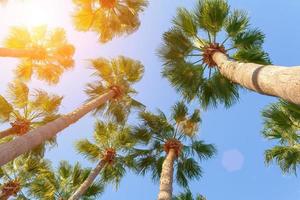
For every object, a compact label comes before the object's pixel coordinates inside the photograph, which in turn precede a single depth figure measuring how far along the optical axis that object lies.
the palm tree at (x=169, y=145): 14.95
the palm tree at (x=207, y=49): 11.94
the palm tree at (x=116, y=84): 15.69
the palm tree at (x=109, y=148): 15.93
